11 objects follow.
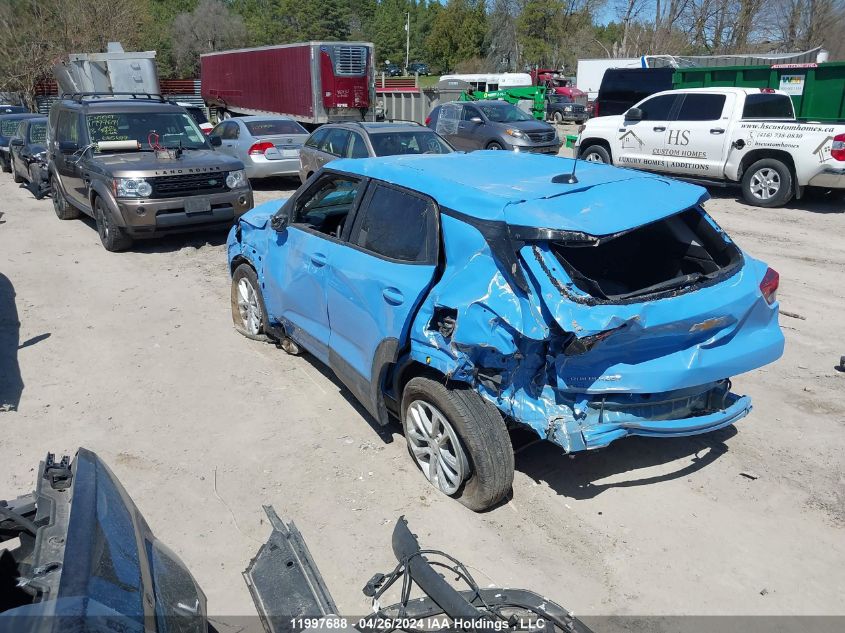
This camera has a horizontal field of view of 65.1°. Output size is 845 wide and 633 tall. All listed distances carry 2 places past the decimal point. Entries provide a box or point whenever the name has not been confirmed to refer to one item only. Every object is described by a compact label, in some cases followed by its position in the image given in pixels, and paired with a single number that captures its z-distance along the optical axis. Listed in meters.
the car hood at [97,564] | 1.59
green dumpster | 13.68
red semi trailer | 20.17
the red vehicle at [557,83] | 33.88
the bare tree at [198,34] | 60.75
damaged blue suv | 3.24
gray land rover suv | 8.55
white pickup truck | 10.56
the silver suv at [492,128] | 16.20
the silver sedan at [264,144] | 13.16
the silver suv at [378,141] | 10.60
